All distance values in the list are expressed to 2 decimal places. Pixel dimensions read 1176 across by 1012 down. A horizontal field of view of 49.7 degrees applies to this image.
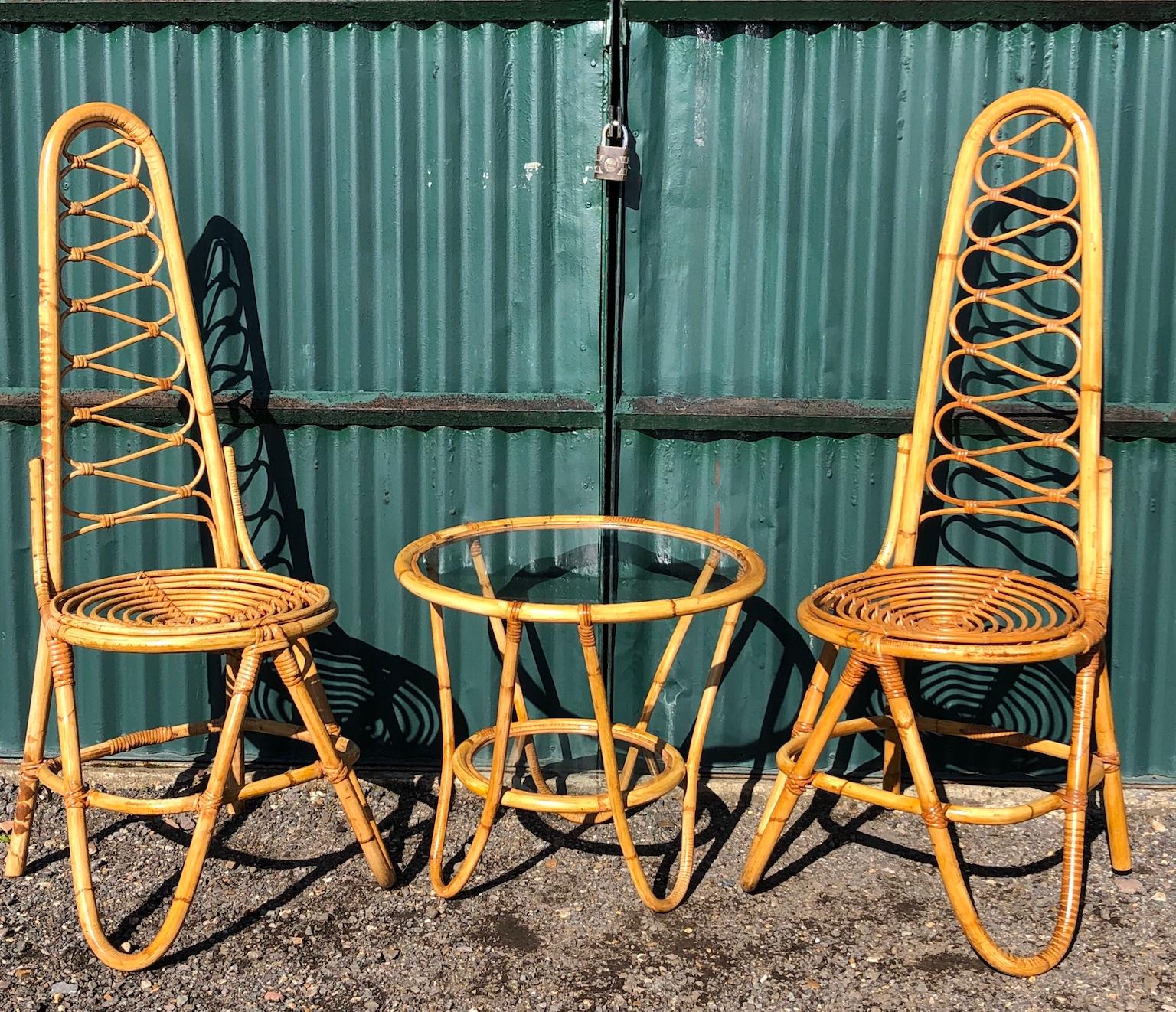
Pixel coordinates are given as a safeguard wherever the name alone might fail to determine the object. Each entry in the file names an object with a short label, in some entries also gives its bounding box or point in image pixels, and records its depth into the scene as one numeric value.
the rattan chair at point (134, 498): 2.54
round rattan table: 2.51
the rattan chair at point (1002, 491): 2.52
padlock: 3.04
